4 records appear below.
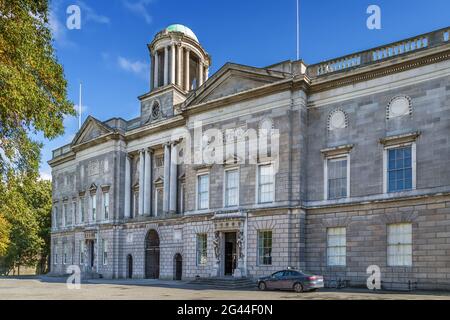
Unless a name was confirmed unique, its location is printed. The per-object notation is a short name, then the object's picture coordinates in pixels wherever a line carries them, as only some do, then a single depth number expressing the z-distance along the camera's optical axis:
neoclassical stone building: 24.16
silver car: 23.06
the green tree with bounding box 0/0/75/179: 13.75
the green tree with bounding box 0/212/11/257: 33.84
